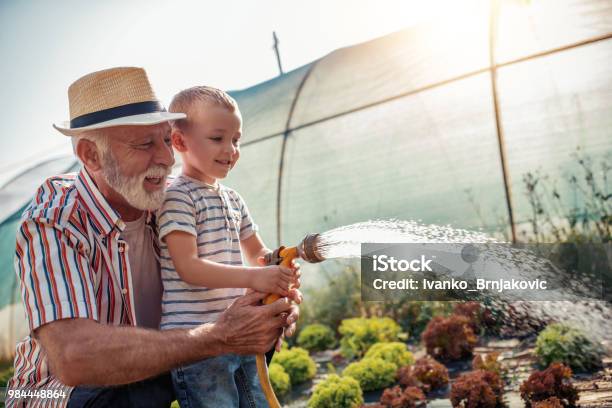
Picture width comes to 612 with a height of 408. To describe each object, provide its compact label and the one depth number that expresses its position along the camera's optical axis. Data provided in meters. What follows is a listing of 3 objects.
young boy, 2.49
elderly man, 2.37
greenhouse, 4.96
